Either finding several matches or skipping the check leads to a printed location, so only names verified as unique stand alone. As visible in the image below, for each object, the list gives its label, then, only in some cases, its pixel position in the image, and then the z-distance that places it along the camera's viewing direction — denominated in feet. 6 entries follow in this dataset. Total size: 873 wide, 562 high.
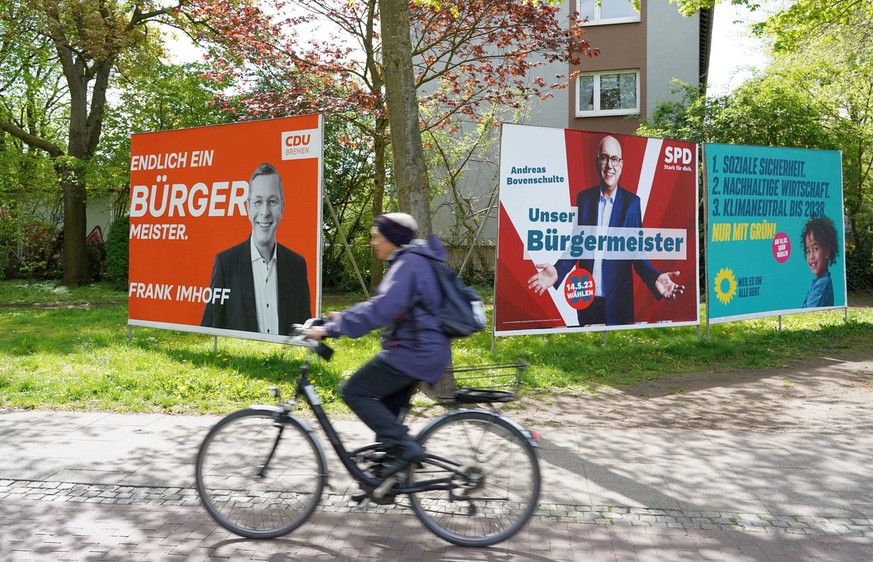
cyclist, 12.74
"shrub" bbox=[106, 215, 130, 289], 69.15
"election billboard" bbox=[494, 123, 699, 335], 30.07
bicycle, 13.41
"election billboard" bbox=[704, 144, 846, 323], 34.94
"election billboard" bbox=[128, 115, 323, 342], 28.50
